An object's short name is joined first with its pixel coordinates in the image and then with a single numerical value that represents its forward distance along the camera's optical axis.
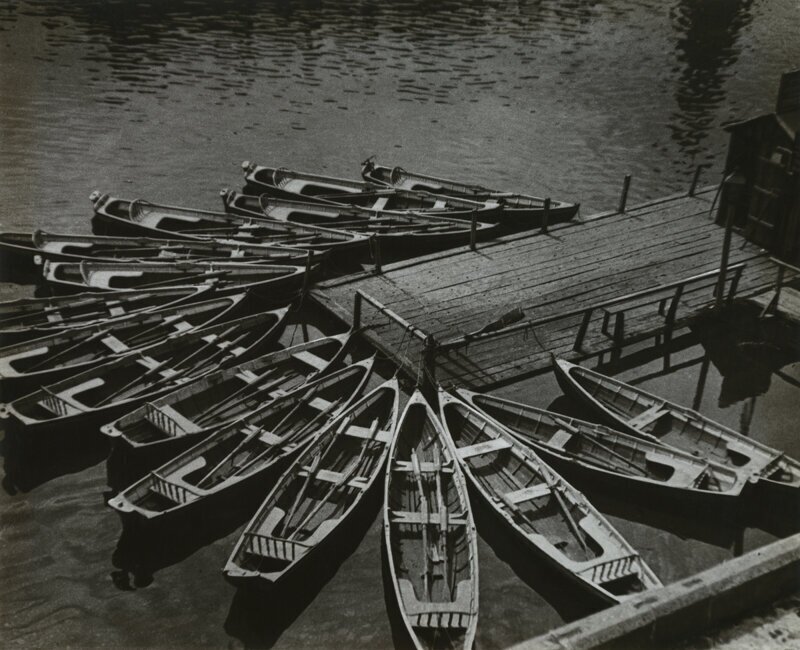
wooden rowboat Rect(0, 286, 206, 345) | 22.78
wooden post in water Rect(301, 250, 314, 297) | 25.06
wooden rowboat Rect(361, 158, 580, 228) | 31.52
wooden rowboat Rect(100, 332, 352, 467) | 18.52
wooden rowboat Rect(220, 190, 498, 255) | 29.34
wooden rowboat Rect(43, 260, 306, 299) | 25.56
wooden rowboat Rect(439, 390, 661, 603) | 15.16
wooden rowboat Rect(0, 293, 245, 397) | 20.95
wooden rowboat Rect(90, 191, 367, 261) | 28.92
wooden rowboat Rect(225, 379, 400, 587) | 15.55
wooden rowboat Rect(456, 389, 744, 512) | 17.22
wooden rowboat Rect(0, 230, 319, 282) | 27.33
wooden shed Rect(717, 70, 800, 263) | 25.05
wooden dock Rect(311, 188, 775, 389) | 22.25
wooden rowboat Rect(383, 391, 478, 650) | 14.06
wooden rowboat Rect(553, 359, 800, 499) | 17.62
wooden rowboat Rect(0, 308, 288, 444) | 19.25
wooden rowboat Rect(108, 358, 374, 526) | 16.78
